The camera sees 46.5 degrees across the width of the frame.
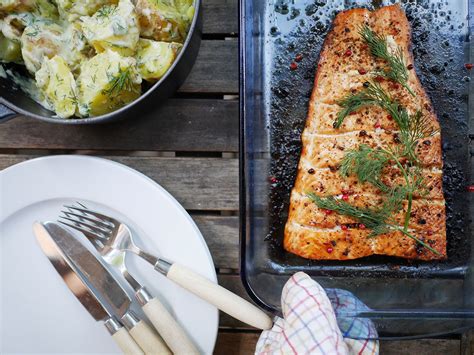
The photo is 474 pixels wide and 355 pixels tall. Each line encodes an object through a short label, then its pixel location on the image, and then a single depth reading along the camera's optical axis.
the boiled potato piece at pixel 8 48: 0.46
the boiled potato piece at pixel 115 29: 0.43
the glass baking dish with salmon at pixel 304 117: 0.53
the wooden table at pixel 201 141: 0.53
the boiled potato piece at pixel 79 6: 0.45
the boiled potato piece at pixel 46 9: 0.46
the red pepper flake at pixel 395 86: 0.51
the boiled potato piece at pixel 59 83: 0.44
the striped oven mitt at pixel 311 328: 0.47
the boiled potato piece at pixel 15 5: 0.44
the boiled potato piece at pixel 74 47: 0.46
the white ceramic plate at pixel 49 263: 0.51
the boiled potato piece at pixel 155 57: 0.44
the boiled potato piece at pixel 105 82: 0.44
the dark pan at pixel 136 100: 0.43
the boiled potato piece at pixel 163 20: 0.44
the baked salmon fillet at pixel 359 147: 0.52
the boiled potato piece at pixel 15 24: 0.45
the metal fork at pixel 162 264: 0.48
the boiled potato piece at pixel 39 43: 0.44
